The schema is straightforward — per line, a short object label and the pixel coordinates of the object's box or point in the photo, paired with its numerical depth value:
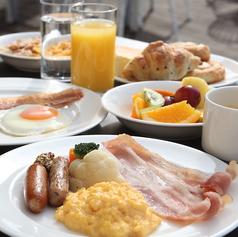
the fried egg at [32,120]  0.85
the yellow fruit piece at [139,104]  0.87
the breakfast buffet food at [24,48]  1.08
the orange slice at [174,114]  0.84
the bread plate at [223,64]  1.02
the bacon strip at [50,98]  0.94
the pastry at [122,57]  1.06
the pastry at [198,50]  1.08
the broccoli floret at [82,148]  0.74
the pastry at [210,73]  1.02
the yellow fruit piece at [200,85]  0.92
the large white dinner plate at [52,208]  0.63
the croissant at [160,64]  1.01
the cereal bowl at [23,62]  1.06
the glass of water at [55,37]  1.03
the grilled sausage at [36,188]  0.66
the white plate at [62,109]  0.83
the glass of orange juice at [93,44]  0.98
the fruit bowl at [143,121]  0.82
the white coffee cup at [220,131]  0.77
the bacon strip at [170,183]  0.66
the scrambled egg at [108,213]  0.62
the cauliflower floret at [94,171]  0.71
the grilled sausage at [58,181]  0.67
